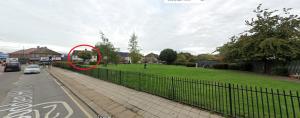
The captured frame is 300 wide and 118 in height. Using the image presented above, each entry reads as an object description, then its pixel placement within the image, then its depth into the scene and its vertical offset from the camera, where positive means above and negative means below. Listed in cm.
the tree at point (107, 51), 1388 +110
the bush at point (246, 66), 1649 -131
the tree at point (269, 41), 1141 +202
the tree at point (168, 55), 3632 +129
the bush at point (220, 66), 2003 -151
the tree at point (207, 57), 3319 +49
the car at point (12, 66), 1724 -104
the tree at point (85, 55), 4295 +180
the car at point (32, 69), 1389 -131
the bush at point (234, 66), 1762 -141
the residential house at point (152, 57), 6743 +128
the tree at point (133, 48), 2688 +273
